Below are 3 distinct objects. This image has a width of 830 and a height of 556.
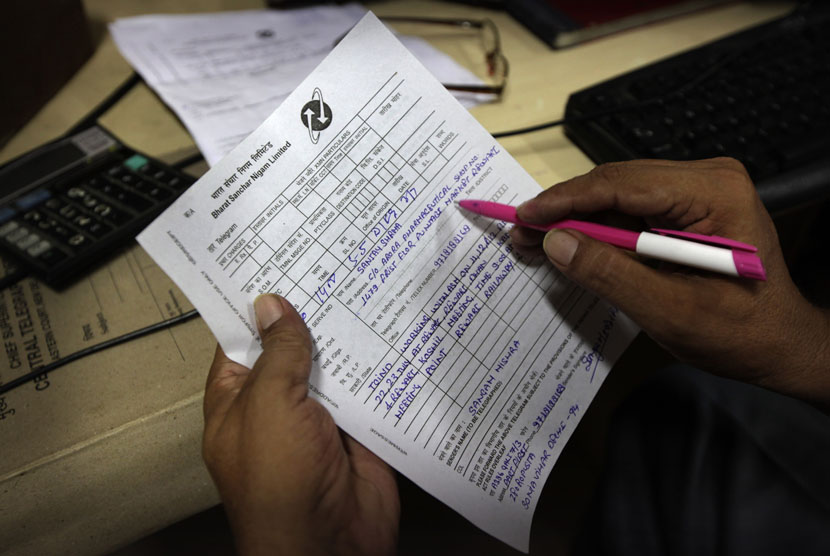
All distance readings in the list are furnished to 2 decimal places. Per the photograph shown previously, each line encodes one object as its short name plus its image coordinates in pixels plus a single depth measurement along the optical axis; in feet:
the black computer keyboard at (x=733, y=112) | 1.59
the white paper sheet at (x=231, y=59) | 1.83
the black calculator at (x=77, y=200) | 1.37
